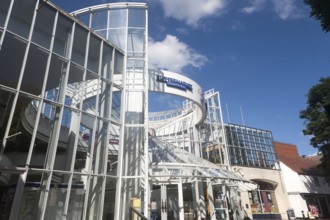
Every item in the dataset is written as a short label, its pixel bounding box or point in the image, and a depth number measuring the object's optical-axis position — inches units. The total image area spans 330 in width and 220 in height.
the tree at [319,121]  992.9
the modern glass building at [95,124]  354.6
